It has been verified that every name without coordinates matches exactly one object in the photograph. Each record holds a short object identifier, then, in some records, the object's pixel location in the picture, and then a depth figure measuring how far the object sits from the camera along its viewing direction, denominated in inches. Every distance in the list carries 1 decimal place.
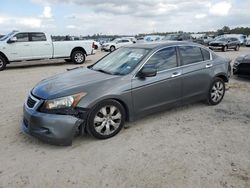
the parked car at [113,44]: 811.1
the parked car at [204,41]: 937.6
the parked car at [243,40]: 1040.2
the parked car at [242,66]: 259.8
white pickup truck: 366.5
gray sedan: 114.8
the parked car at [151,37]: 1145.7
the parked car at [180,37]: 830.6
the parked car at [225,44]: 737.2
